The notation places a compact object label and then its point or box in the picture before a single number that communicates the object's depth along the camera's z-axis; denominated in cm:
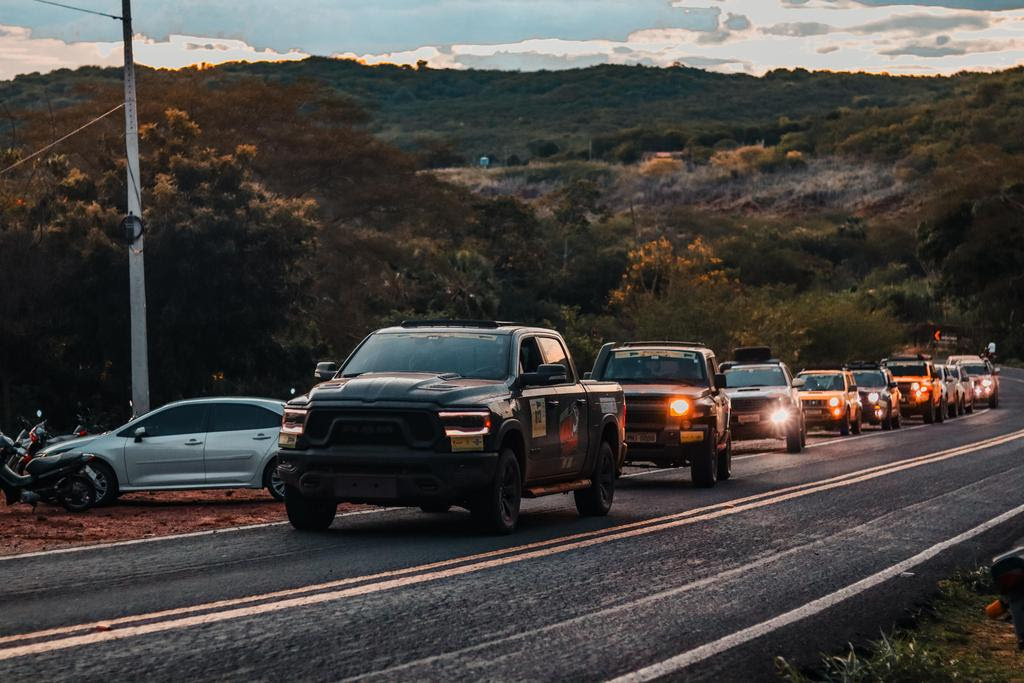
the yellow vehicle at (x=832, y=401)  3788
